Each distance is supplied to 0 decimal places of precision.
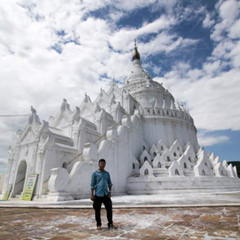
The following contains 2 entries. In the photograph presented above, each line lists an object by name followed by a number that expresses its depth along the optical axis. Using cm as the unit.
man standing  387
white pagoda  1326
